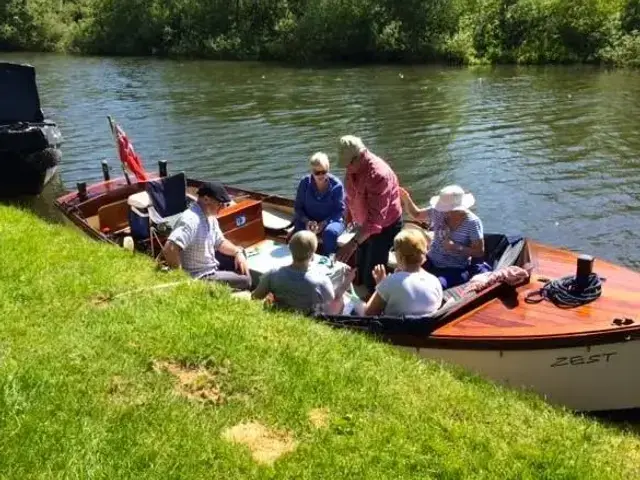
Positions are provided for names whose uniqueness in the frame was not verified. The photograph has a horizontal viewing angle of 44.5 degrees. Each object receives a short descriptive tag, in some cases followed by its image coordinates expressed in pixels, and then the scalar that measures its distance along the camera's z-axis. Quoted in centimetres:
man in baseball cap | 757
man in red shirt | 777
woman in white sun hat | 768
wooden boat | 643
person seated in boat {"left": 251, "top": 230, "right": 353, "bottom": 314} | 663
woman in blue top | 901
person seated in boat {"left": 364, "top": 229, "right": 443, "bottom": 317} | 628
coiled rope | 695
